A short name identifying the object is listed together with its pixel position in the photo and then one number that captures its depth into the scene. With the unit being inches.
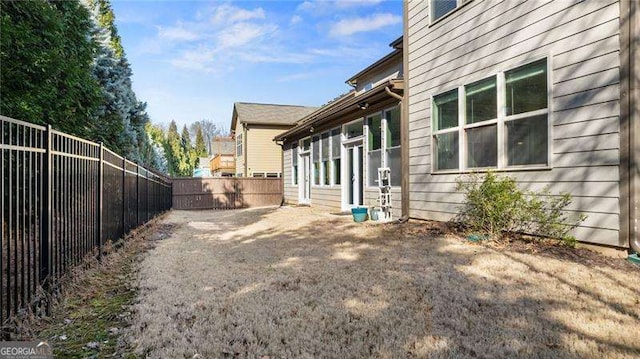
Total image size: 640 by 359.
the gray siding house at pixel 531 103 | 165.3
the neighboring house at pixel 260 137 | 899.4
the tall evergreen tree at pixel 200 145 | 2234.9
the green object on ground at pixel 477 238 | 213.2
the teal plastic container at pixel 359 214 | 327.3
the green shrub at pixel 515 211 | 189.3
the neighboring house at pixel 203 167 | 1699.1
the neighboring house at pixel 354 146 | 338.6
